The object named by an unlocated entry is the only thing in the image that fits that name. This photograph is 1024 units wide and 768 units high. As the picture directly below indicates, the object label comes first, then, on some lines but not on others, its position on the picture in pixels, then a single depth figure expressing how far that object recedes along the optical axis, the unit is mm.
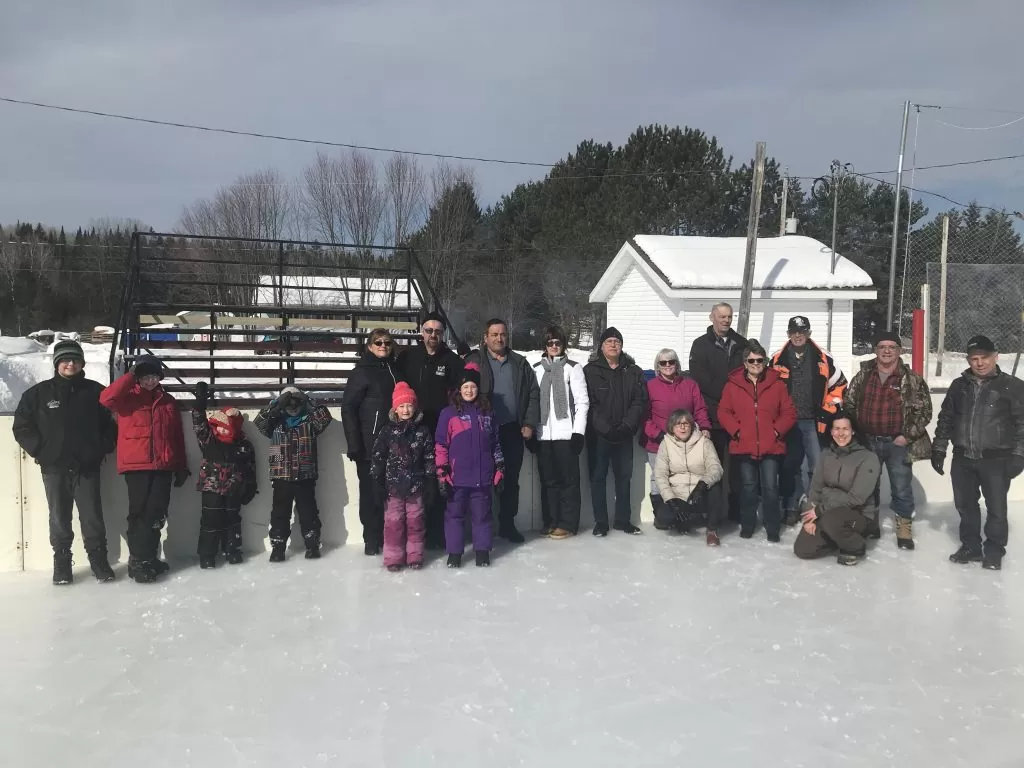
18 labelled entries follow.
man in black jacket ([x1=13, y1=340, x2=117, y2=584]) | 4758
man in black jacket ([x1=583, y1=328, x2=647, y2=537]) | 5781
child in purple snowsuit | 5168
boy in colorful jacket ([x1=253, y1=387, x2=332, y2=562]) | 5176
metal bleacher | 9273
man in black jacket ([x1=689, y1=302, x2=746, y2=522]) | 6086
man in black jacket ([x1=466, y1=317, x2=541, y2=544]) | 5531
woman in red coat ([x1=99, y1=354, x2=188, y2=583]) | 4898
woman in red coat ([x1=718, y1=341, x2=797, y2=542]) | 5676
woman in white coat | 5723
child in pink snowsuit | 5062
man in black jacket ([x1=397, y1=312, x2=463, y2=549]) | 5336
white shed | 14766
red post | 11469
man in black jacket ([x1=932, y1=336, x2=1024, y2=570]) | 5090
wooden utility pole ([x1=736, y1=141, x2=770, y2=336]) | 13938
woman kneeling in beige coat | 5715
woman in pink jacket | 5895
